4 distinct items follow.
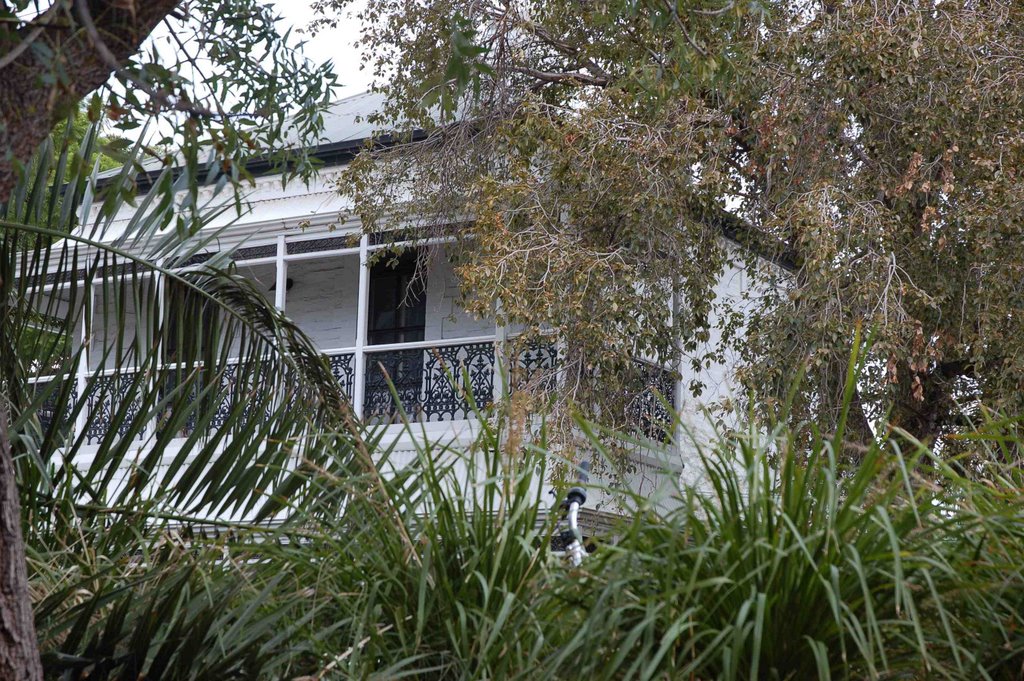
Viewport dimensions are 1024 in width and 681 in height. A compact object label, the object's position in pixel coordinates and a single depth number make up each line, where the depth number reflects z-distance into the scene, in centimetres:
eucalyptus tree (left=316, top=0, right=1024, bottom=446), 976
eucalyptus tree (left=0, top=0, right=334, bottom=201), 334
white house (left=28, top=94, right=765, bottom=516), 1296
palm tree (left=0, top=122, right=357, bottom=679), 348
